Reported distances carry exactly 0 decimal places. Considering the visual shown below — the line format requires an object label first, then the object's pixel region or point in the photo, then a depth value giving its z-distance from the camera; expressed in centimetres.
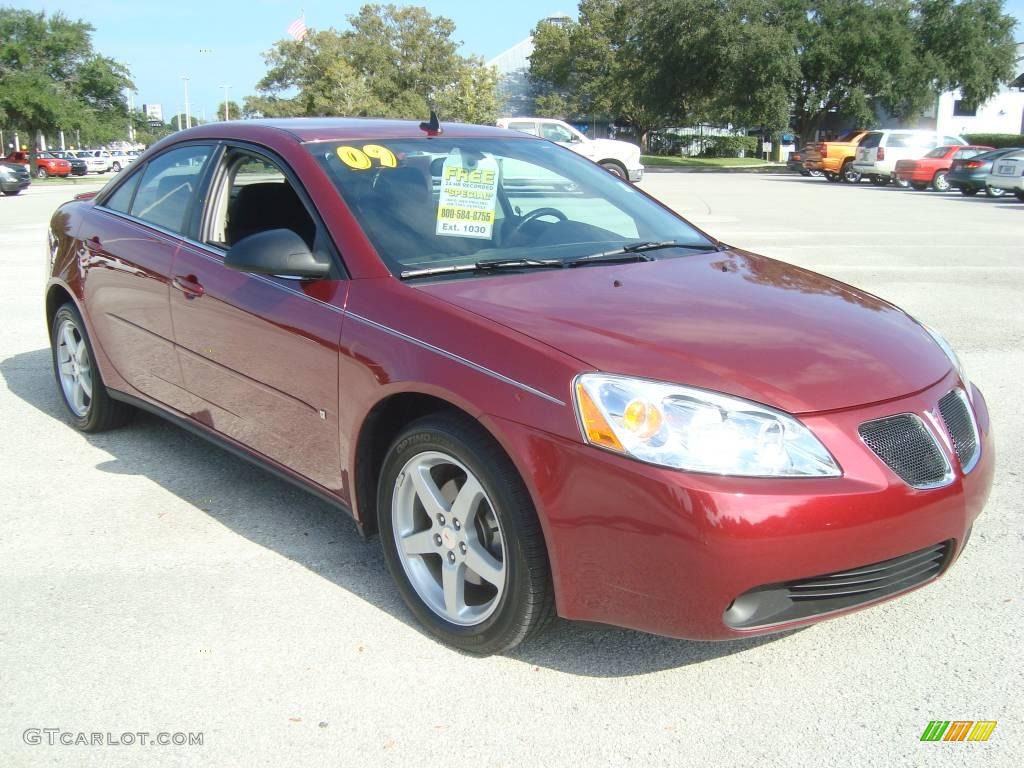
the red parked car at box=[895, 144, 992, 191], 2798
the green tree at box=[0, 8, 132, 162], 4544
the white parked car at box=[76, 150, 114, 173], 5447
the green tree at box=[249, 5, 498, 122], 6938
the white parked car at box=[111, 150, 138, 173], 5855
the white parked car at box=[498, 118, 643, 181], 2527
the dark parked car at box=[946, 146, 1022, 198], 2470
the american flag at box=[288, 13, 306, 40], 3509
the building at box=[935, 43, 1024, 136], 5650
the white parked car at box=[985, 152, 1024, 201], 2331
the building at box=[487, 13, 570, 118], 8981
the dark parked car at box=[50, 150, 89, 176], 5009
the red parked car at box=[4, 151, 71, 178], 4931
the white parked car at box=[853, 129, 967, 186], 3033
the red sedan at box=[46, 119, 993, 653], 253
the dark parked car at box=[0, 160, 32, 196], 2608
